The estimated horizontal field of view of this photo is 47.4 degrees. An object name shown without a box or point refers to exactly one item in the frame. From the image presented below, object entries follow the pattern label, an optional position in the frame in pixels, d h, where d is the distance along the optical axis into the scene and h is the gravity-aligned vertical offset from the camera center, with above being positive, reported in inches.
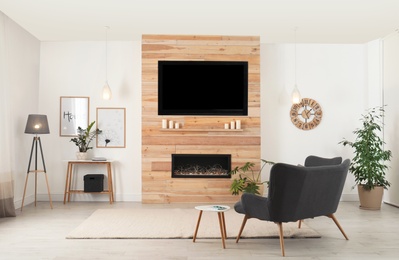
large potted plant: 274.7 -20.0
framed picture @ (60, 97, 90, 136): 312.0 +12.9
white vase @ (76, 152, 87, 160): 299.0 -14.6
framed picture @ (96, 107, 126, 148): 311.3 +4.0
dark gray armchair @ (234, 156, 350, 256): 170.9 -24.1
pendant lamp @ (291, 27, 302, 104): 293.0 +24.3
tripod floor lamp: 271.6 +4.0
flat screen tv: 302.2 +29.9
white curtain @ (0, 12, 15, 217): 240.8 -7.8
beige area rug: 199.7 -44.7
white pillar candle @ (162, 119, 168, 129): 297.1 +6.0
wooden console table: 294.5 -28.5
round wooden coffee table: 180.8 -31.7
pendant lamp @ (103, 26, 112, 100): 288.8 +26.0
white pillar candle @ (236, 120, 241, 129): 297.9 +5.5
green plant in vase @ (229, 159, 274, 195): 284.6 -30.3
